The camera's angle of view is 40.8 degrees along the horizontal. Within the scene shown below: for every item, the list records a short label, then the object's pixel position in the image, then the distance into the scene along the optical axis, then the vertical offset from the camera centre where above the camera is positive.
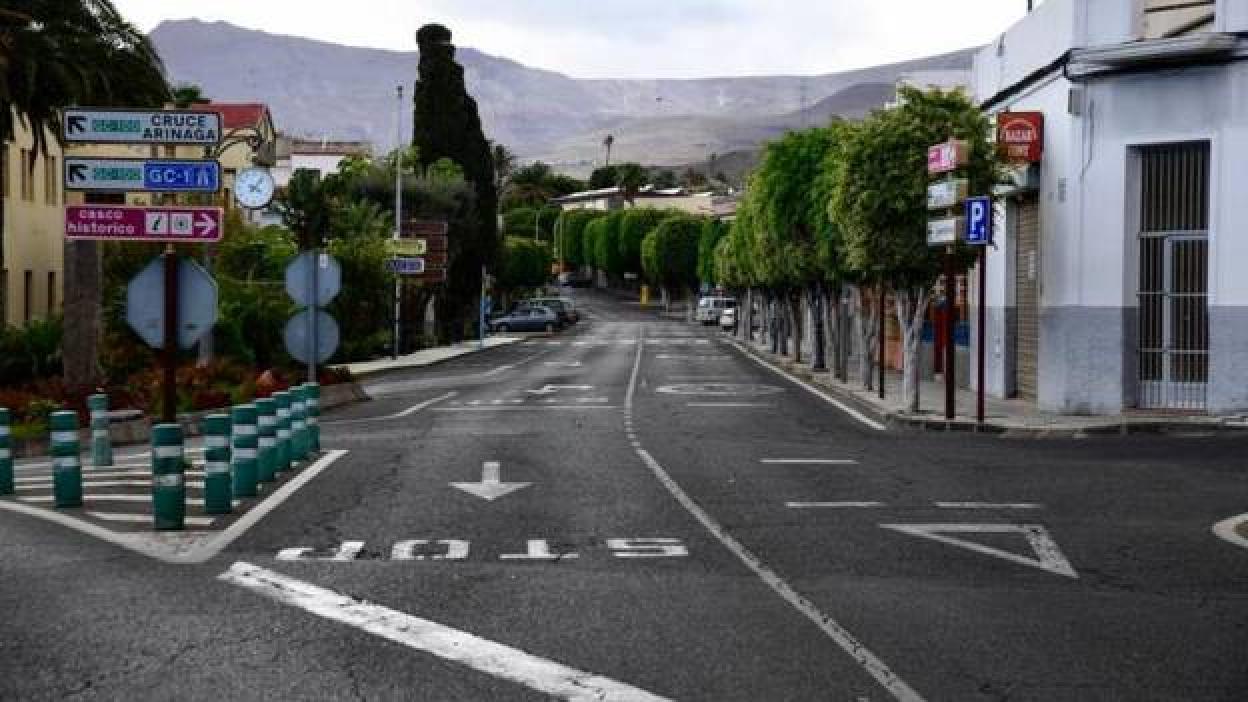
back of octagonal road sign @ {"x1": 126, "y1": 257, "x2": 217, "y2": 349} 15.40 -0.01
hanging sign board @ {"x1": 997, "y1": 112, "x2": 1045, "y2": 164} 27.27 +2.79
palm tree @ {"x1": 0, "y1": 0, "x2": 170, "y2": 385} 27.88 +3.79
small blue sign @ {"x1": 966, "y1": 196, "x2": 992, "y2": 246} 23.83 +1.21
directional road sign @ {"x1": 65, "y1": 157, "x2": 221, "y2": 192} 16.14 +1.21
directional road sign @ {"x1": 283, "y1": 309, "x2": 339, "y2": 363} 20.80 -0.45
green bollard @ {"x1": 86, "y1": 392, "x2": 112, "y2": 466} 19.69 -1.56
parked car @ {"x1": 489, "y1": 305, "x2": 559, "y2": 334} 91.88 -1.01
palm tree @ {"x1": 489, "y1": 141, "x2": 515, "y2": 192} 168.98 +15.22
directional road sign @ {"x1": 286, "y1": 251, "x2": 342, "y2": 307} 21.73 +0.29
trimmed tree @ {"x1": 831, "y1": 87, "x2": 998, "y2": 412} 26.70 +1.94
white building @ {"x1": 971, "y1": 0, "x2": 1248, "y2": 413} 23.98 +1.45
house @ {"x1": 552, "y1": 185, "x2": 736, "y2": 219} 177.00 +11.68
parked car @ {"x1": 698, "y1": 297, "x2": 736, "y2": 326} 109.06 -0.41
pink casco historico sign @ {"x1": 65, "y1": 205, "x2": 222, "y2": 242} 16.08 +0.74
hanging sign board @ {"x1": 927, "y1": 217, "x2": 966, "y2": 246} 24.70 +1.12
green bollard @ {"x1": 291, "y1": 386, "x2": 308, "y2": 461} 18.77 -1.42
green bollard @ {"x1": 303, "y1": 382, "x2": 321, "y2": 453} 19.92 -1.35
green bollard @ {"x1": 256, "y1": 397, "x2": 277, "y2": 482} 16.55 -1.39
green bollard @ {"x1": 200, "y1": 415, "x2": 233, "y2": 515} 13.77 -1.39
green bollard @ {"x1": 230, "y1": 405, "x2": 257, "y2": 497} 15.13 -1.41
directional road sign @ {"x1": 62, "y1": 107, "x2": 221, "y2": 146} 16.05 +1.67
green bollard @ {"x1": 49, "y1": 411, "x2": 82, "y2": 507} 14.89 -1.54
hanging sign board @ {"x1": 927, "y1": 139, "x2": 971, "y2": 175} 24.00 +2.15
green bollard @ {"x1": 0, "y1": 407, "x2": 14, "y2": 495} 16.30 -1.56
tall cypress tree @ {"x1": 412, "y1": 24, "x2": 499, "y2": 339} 74.19 +7.22
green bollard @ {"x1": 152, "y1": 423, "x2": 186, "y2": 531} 13.04 -1.41
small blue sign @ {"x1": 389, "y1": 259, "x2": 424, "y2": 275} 55.53 +1.19
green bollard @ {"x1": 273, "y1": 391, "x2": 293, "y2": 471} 17.83 -1.41
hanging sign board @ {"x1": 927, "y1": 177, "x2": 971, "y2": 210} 24.45 +1.65
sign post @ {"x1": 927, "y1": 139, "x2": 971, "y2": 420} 24.17 +1.30
